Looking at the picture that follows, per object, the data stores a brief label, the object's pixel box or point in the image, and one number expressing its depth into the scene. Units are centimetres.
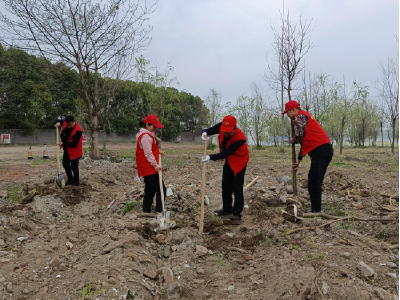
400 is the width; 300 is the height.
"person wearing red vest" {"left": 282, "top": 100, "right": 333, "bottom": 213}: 468
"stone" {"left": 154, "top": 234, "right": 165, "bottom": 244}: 388
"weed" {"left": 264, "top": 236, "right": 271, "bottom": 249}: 364
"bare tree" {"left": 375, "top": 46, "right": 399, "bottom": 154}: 1859
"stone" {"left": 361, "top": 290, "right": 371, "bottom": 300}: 233
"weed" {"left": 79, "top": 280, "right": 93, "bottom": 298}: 246
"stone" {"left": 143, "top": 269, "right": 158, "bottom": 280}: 294
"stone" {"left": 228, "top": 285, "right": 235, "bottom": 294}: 287
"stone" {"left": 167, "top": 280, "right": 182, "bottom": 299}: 277
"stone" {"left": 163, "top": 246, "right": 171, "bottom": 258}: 358
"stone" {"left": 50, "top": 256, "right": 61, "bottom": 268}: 303
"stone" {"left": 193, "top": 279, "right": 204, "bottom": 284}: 307
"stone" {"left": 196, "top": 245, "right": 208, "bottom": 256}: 361
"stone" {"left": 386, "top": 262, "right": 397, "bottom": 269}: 288
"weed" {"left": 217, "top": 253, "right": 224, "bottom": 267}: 340
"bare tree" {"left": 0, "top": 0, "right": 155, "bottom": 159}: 909
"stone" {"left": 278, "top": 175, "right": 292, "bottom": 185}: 700
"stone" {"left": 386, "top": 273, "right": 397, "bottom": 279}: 269
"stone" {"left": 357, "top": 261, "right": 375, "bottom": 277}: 272
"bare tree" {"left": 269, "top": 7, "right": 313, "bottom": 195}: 700
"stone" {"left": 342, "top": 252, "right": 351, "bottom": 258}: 303
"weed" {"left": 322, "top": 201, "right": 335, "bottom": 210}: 525
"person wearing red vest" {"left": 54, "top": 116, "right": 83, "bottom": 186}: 648
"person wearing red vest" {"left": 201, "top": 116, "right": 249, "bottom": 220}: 447
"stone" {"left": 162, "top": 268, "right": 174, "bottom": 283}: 294
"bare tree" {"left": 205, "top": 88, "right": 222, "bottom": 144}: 2786
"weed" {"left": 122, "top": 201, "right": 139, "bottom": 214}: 516
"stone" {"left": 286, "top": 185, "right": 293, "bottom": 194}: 620
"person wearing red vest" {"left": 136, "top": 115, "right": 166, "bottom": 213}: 466
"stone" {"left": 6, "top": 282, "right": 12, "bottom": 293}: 257
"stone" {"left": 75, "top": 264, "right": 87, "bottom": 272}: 286
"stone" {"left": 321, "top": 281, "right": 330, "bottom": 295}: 241
